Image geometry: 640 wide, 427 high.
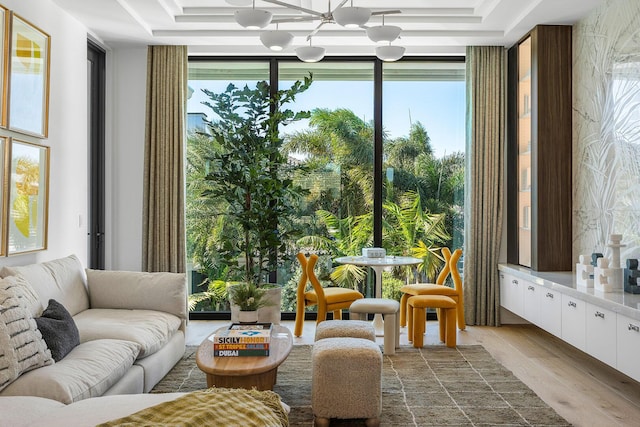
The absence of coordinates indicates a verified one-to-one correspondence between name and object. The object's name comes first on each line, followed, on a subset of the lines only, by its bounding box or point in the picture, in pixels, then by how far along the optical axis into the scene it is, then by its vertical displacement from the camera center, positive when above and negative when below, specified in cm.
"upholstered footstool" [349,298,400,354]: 445 -70
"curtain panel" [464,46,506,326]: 573 +49
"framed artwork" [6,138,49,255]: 369 +17
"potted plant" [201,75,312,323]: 533 +43
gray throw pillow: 290 -56
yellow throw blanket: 179 -62
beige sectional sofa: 261 -66
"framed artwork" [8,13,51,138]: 367 +96
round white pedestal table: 489 -35
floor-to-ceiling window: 591 +64
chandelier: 345 +125
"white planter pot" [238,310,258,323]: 388 -64
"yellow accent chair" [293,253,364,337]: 492 -66
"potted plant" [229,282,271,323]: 389 -56
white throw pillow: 250 -53
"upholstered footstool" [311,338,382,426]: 300 -86
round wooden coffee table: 284 -72
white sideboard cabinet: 329 -63
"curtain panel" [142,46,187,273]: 566 +51
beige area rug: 316 -107
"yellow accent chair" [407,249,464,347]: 474 -77
